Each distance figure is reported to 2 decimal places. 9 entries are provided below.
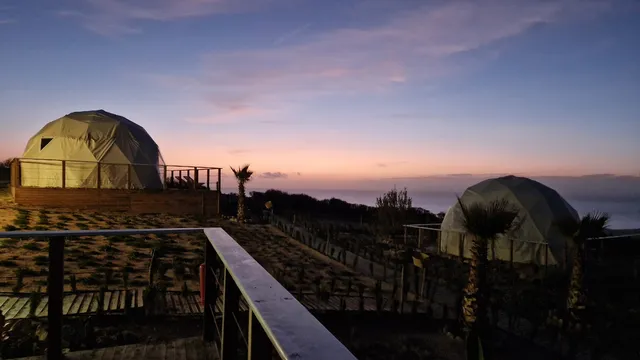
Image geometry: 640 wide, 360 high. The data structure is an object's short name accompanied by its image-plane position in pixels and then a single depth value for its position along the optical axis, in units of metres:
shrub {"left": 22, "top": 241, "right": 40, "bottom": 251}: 10.40
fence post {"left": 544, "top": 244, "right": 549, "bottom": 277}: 14.32
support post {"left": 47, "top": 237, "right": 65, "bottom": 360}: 3.35
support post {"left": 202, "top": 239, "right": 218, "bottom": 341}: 3.54
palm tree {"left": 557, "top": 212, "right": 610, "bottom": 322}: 8.34
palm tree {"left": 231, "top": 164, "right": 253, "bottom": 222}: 21.33
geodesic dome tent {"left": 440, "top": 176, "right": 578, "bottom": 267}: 15.53
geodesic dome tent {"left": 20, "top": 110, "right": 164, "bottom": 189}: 22.06
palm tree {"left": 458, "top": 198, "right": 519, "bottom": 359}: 7.29
